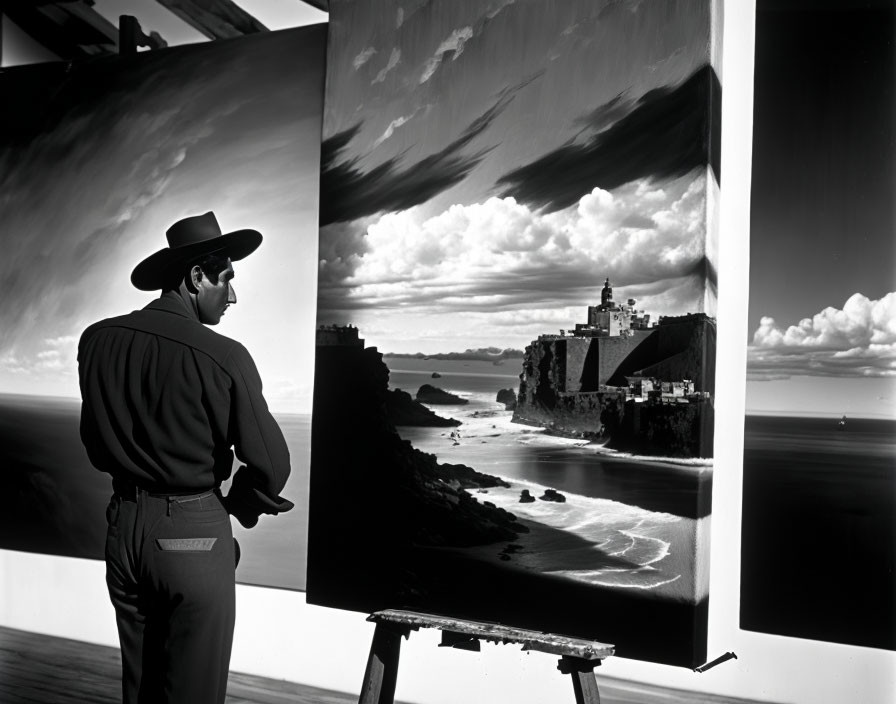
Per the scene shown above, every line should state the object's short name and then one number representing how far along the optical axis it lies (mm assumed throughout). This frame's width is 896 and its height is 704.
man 2711
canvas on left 4742
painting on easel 3641
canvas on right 3680
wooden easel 3184
